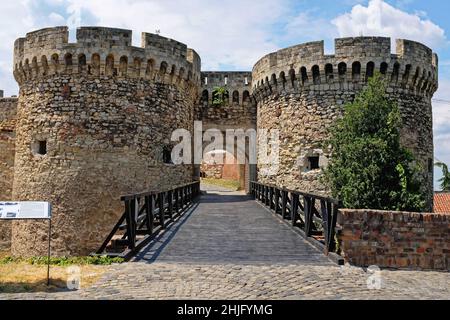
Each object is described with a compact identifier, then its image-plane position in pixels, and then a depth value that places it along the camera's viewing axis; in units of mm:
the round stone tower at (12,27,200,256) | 11117
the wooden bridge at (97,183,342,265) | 5820
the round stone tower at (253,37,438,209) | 12094
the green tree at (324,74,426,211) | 9461
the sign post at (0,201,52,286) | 4754
